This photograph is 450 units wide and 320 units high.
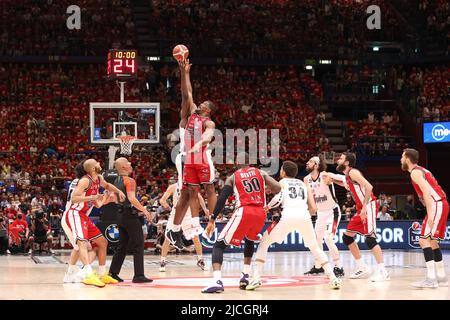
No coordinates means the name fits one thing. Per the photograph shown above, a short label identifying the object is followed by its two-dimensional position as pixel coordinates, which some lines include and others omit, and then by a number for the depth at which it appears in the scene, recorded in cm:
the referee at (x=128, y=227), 1261
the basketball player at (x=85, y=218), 1238
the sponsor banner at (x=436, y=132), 2914
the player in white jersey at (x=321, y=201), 1472
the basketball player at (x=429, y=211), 1205
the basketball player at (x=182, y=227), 1466
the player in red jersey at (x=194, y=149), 1209
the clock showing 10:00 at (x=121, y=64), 2122
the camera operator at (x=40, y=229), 2145
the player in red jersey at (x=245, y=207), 1138
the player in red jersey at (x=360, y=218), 1377
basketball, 1207
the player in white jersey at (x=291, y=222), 1149
